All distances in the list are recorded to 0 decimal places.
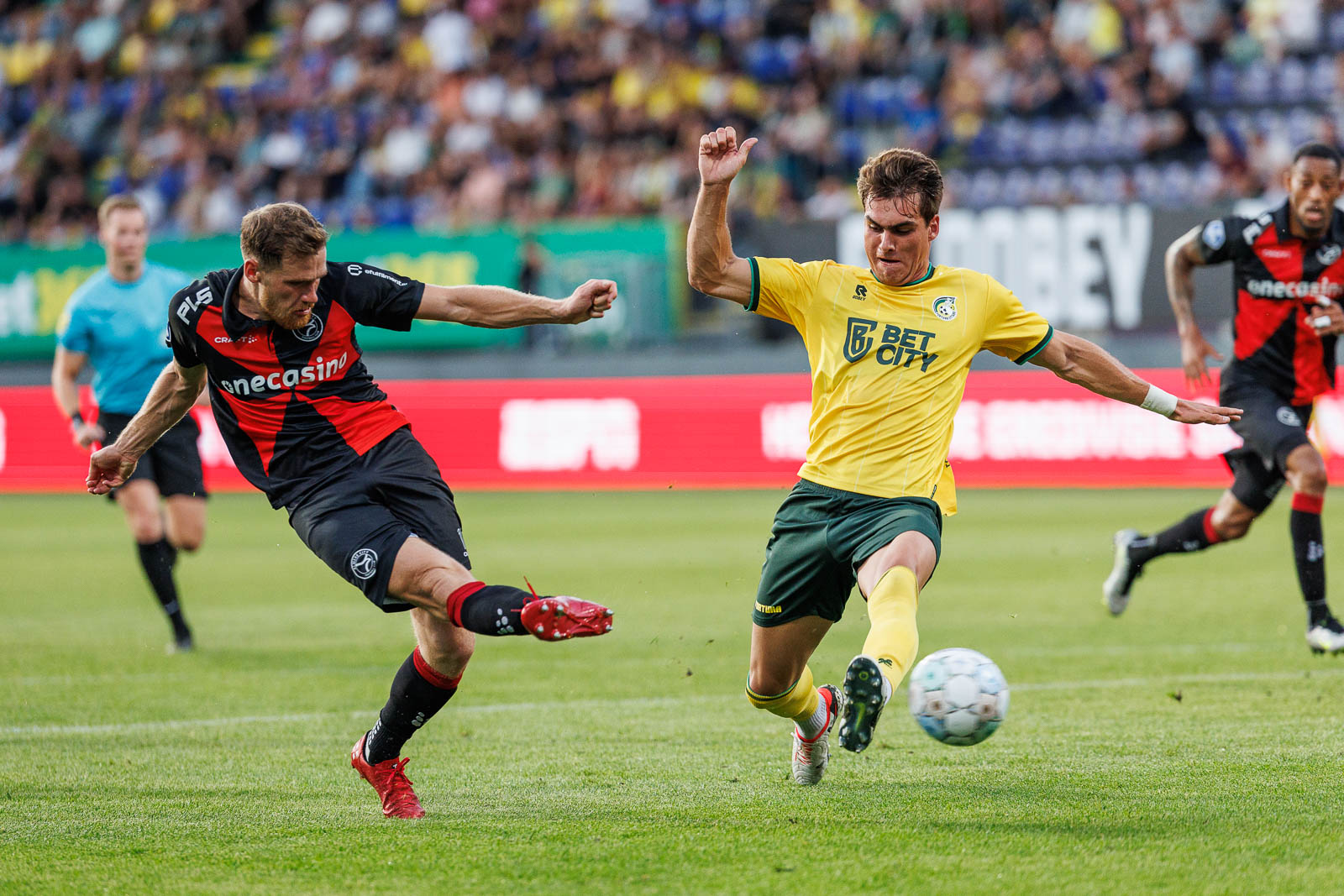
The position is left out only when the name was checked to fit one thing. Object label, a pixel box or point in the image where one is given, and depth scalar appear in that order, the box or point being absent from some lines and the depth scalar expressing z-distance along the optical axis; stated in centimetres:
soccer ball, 948
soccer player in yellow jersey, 1077
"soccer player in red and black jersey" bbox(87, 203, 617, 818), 1063
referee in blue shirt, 1953
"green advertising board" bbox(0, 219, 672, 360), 4009
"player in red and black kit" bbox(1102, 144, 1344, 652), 1687
